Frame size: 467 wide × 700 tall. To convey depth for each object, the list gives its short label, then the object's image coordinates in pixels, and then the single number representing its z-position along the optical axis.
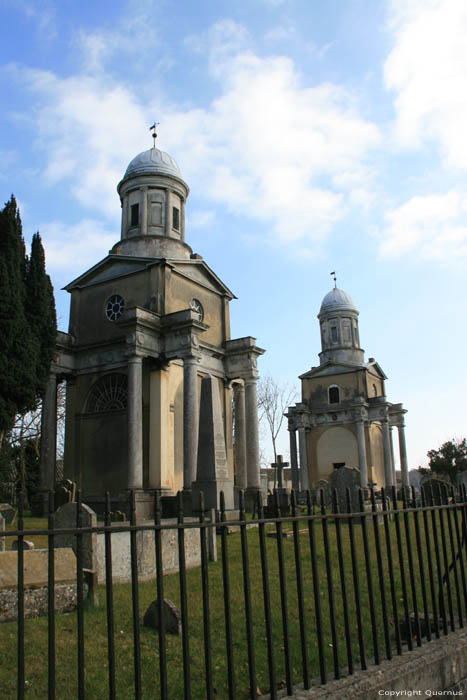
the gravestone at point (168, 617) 5.38
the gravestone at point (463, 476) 14.42
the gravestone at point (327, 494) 20.20
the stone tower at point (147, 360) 19.97
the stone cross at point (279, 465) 28.38
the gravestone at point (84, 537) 7.04
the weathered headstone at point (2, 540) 8.06
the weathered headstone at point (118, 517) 13.87
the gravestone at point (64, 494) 13.92
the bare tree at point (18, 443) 25.08
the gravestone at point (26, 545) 7.49
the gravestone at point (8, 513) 12.09
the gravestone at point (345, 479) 17.27
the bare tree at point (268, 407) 42.75
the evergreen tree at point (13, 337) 15.02
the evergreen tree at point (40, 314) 16.33
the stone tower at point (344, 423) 37.12
